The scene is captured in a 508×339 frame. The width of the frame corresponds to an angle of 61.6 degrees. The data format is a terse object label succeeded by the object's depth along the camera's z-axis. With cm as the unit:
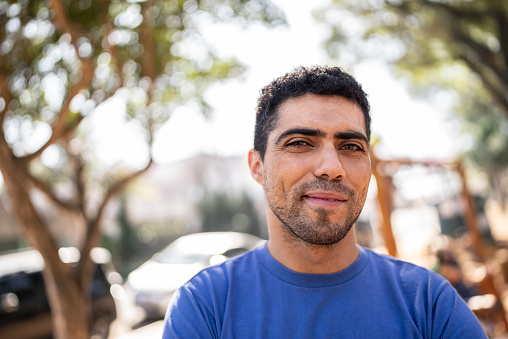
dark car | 652
